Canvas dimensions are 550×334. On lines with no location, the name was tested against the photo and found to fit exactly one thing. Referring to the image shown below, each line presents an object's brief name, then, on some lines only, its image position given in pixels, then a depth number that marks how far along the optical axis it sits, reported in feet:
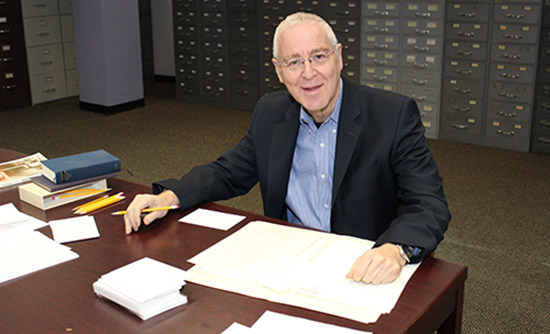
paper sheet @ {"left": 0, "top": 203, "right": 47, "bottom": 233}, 5.87
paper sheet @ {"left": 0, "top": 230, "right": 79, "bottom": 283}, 5.04
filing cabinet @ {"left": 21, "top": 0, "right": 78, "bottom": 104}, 21.98
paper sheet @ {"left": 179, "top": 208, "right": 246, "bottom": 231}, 5.78
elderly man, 5.55
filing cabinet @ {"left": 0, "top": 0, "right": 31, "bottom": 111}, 21.08
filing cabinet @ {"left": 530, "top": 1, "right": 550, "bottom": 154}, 15.78
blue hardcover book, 6.47
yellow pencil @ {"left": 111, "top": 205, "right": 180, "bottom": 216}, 5.78
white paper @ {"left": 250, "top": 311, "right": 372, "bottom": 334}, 3.97
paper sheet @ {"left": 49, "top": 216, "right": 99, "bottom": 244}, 5.61
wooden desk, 4.14
